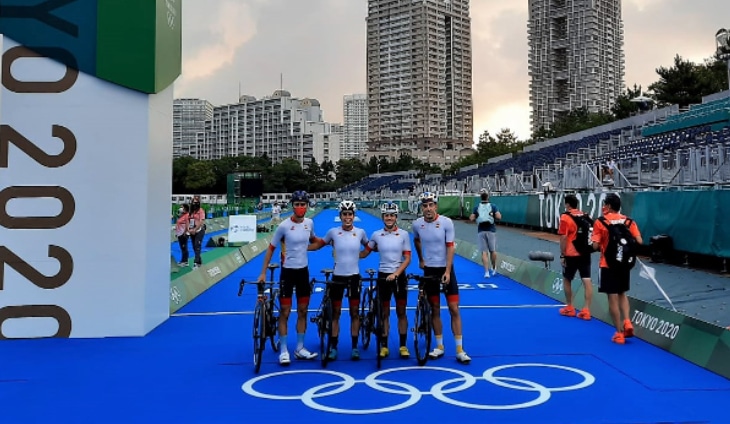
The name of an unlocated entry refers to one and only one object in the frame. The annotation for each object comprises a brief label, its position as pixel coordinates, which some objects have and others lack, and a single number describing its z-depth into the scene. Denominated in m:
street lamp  53.25
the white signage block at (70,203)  8.38
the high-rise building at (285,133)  187.25
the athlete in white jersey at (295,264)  6.94
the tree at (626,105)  72.88
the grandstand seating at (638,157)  15.06
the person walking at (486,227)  13.58
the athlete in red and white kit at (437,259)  7.03
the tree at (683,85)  60.22
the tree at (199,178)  111.06
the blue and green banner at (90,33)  8.52
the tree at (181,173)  114.94
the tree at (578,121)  82.06
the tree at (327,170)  142.62
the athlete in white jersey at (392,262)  7.04
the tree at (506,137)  106.62
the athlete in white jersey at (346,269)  6.95
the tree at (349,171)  139.88
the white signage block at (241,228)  22.33
